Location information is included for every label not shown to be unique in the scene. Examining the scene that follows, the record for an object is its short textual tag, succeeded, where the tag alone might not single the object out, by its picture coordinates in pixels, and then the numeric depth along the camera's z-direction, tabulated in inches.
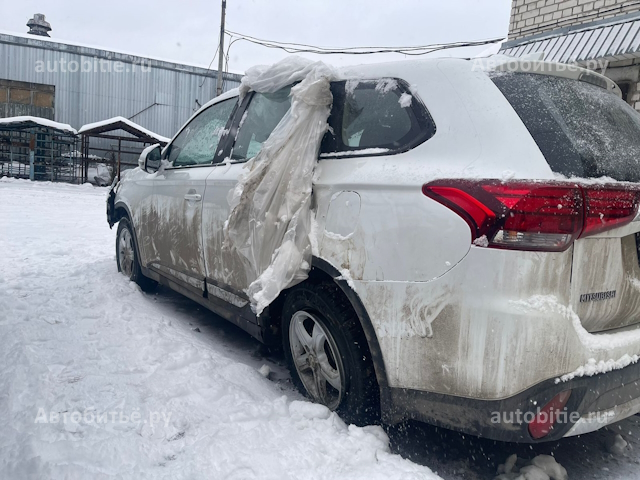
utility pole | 872.9
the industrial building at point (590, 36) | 298.4
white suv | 70.0
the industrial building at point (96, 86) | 925.2
